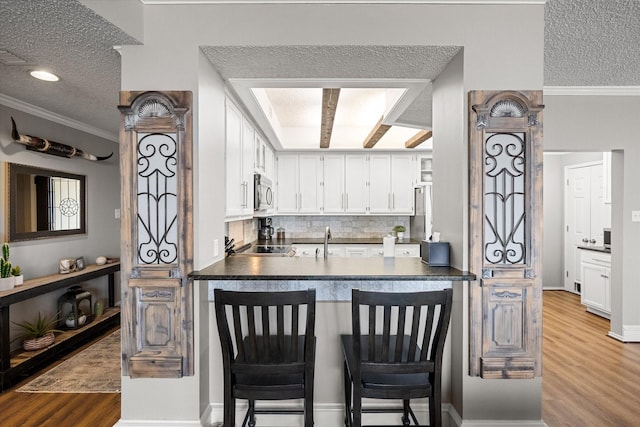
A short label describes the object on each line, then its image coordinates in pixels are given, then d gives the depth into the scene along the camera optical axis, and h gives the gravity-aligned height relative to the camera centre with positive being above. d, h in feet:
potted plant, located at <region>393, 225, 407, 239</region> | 18.35 -0.96
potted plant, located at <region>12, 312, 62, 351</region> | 10.66 -3.80
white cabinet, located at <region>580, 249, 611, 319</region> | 14.62 -2.99
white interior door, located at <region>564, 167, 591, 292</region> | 18.38 -0.36
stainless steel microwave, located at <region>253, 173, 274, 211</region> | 12.44 +0.68
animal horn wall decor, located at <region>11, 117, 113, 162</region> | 10.53 +2.15
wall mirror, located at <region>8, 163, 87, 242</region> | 10.91 +0.30
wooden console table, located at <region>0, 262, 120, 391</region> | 9.24 -3.89
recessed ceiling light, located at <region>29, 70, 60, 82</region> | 8.40 +3.29
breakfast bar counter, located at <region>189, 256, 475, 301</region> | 6.43 -1.15
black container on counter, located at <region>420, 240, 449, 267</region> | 7.37 -0.88
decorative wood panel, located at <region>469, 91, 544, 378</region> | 6.66 -0.34
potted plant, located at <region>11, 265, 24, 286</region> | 10.13 -1.82
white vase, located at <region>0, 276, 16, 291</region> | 9.61 -1.94
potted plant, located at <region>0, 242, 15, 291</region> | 9.65 -1.66
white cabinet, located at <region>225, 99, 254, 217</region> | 9.44 +1.43
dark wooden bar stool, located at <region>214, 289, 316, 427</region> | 5.44 -2.40
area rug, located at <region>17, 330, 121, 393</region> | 9.29 -4.61
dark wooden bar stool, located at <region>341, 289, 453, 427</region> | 5.25 -2.35
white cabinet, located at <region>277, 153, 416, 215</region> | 18.63 +1.48
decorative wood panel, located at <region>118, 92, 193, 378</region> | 6.71 -0.59
